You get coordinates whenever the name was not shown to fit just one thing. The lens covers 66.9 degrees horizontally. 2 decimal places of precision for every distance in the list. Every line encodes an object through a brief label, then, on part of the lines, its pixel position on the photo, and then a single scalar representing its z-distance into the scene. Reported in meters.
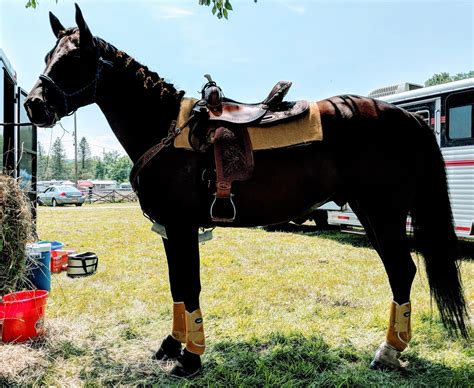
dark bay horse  2.37
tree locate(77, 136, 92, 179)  88.66
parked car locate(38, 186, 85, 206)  21.91
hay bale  2.90
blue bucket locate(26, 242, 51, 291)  3.75
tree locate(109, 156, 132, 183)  83.54
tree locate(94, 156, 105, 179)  105.66
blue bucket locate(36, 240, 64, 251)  5.50
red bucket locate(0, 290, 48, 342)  2.81
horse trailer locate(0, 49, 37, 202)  4.36
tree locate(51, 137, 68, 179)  72.56
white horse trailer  5.91
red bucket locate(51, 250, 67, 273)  5.05
